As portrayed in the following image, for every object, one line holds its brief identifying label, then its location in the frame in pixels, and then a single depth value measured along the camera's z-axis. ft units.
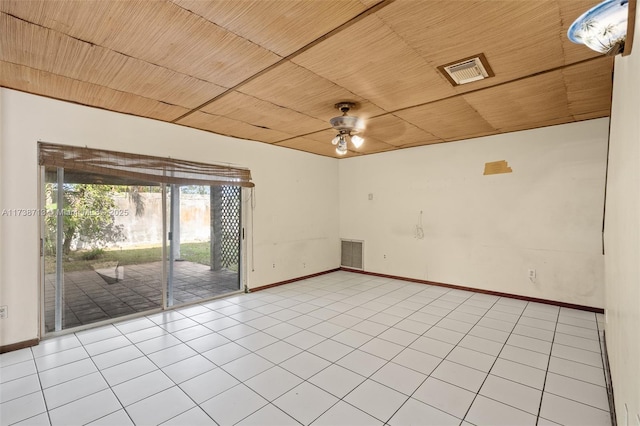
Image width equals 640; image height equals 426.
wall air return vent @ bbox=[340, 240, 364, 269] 22.20
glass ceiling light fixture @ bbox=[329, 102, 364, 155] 11.38
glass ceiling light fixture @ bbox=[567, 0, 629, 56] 4.03
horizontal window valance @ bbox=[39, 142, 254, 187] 10.83
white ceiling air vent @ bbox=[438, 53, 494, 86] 8.19
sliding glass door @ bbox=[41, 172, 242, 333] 11.18
